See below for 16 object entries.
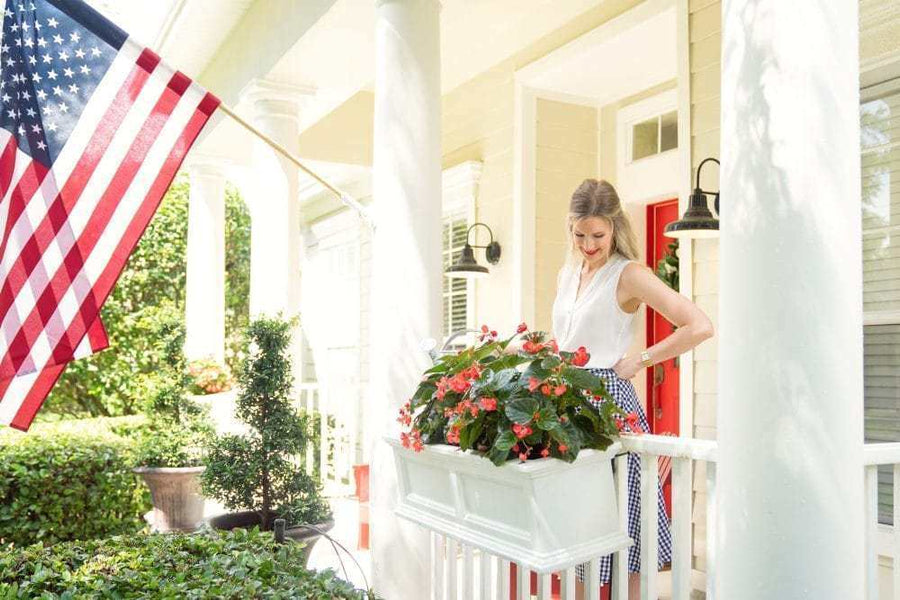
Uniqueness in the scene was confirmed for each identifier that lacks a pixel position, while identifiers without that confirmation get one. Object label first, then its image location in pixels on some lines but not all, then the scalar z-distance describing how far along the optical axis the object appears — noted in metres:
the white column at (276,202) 5.78
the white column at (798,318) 1.63
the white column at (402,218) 3.46
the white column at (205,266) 8.40
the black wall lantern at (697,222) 4.06
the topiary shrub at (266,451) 4.08
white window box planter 2.02
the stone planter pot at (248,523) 4.05
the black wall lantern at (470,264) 6.14
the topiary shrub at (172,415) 5.51
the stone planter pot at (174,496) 5.43
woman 2.48
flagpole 3.28
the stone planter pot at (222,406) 6.97
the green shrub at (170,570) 2.04
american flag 3.13
